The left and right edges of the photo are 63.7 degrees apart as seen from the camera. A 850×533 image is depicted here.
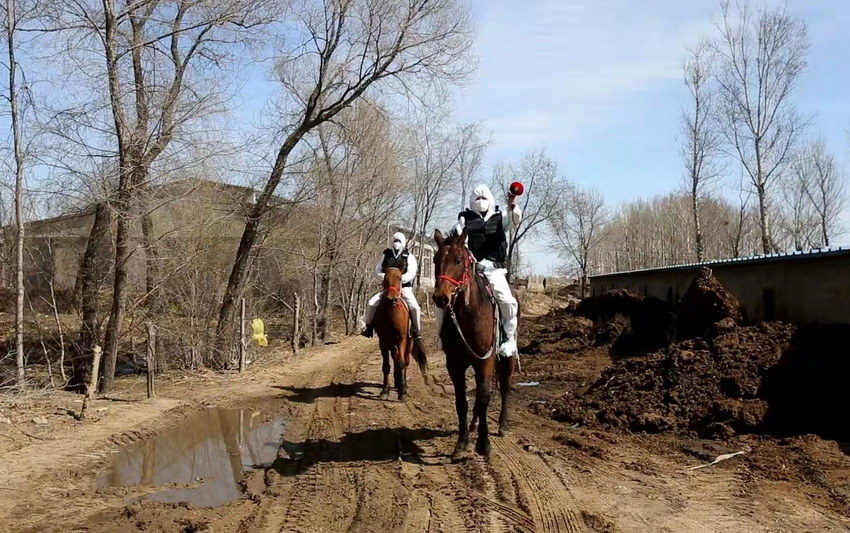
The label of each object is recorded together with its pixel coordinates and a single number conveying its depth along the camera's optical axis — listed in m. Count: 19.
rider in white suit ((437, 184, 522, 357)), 8.29
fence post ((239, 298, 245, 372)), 16.44
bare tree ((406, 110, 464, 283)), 51.48
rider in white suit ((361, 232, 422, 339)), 11.80
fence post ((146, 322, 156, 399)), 12.09
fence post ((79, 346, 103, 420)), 10.08
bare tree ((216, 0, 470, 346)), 18.86
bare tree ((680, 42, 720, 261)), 37.47
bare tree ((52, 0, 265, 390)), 12.74
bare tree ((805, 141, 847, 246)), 50.50
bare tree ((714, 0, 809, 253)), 31.88
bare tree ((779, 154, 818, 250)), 54.53
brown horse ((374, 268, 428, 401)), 11.32
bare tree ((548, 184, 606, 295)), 62.44
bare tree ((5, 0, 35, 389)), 12.01
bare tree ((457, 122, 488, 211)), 56.91
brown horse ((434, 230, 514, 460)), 7.48
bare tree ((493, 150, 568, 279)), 59.09
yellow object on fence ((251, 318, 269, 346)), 23.38
